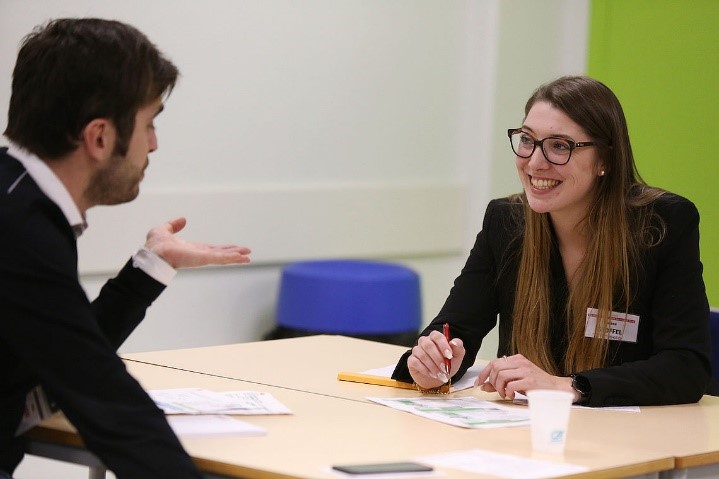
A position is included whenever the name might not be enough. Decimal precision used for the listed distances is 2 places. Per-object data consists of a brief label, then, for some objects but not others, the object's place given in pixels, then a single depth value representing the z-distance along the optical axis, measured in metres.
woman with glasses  5.28
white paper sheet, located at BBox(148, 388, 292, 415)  4.23
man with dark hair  3.31
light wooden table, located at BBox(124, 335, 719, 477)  4.21
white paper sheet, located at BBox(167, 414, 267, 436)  3.89
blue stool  8.94
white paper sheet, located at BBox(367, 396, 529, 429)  4.37
